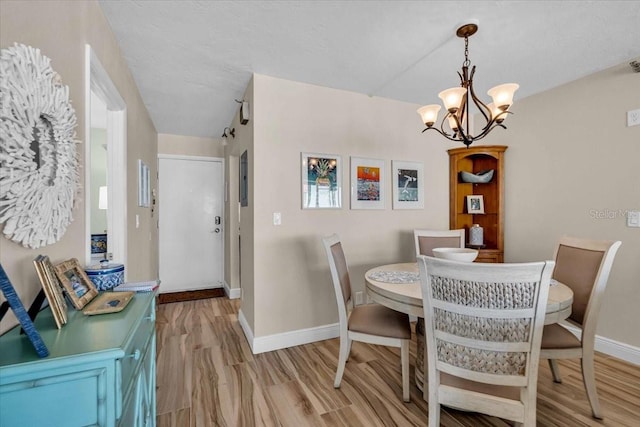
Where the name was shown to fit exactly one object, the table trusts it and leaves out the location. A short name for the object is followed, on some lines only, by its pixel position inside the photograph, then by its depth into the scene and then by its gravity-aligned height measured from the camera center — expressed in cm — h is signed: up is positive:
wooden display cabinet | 320 +23
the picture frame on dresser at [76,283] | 98 -25
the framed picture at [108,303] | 96 -32
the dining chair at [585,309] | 158 -55
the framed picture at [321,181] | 263 +31
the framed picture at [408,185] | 308 +32
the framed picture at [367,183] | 285 +31
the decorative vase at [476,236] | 316 -24
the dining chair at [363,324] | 175 -70
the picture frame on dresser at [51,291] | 84 -22
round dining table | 138 -42
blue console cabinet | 64 -38
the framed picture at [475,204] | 333 +11
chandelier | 172 +69
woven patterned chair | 110 -47
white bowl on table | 186 -27
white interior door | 410 -11
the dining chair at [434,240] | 260 -24
